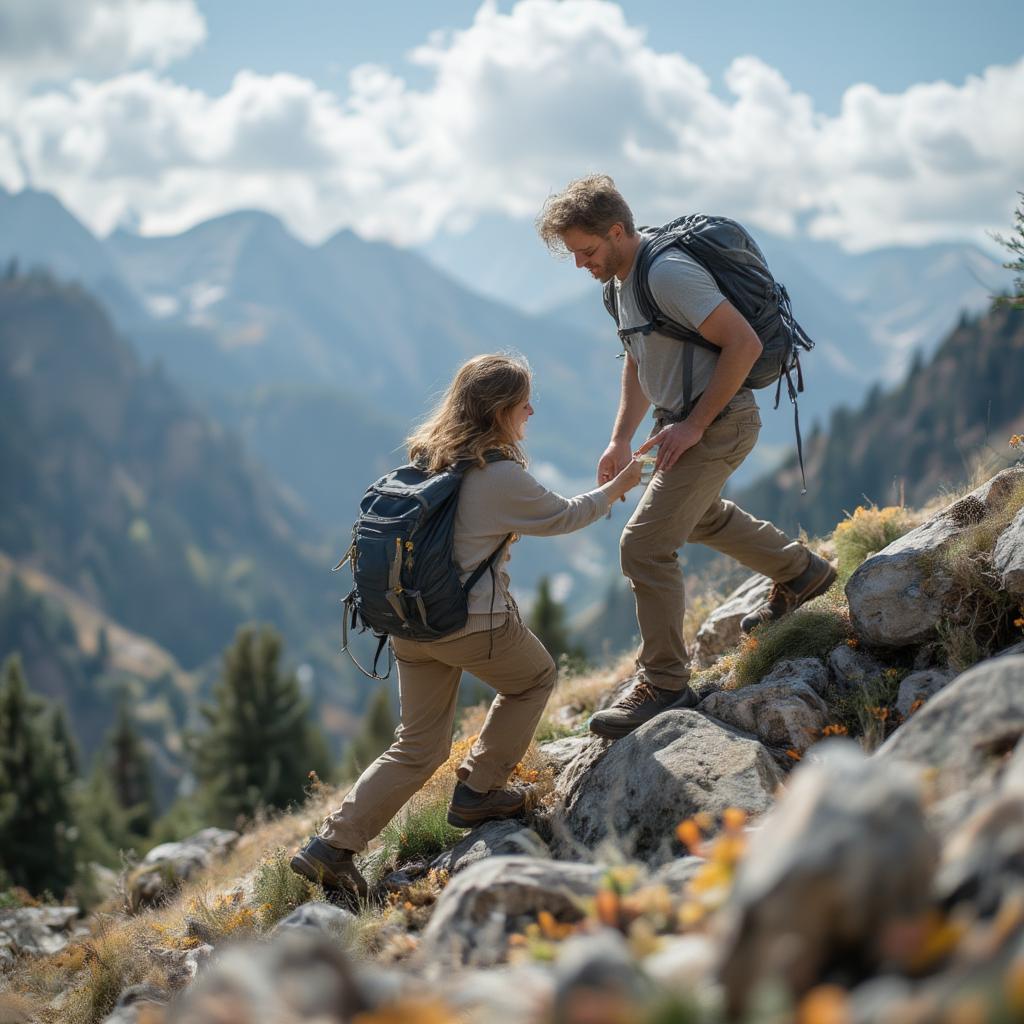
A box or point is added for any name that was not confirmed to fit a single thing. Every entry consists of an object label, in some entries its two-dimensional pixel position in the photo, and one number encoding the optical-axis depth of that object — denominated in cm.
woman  585
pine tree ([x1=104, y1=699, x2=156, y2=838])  4925
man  591
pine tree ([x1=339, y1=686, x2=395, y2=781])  4300
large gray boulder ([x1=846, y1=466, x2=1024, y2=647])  645
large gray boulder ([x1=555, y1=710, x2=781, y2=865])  543
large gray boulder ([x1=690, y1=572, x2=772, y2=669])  888
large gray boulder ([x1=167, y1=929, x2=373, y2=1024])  271
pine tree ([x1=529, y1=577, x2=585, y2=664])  3597
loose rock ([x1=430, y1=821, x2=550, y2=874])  611
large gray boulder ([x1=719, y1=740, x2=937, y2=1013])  260
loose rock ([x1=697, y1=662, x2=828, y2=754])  618
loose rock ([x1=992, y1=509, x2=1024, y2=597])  589
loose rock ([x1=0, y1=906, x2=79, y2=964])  905
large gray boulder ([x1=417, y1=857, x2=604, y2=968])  382
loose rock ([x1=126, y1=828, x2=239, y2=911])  1109
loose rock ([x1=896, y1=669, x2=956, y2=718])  595
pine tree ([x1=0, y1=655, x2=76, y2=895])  3006
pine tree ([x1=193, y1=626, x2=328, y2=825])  3400
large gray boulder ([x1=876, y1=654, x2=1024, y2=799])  359
